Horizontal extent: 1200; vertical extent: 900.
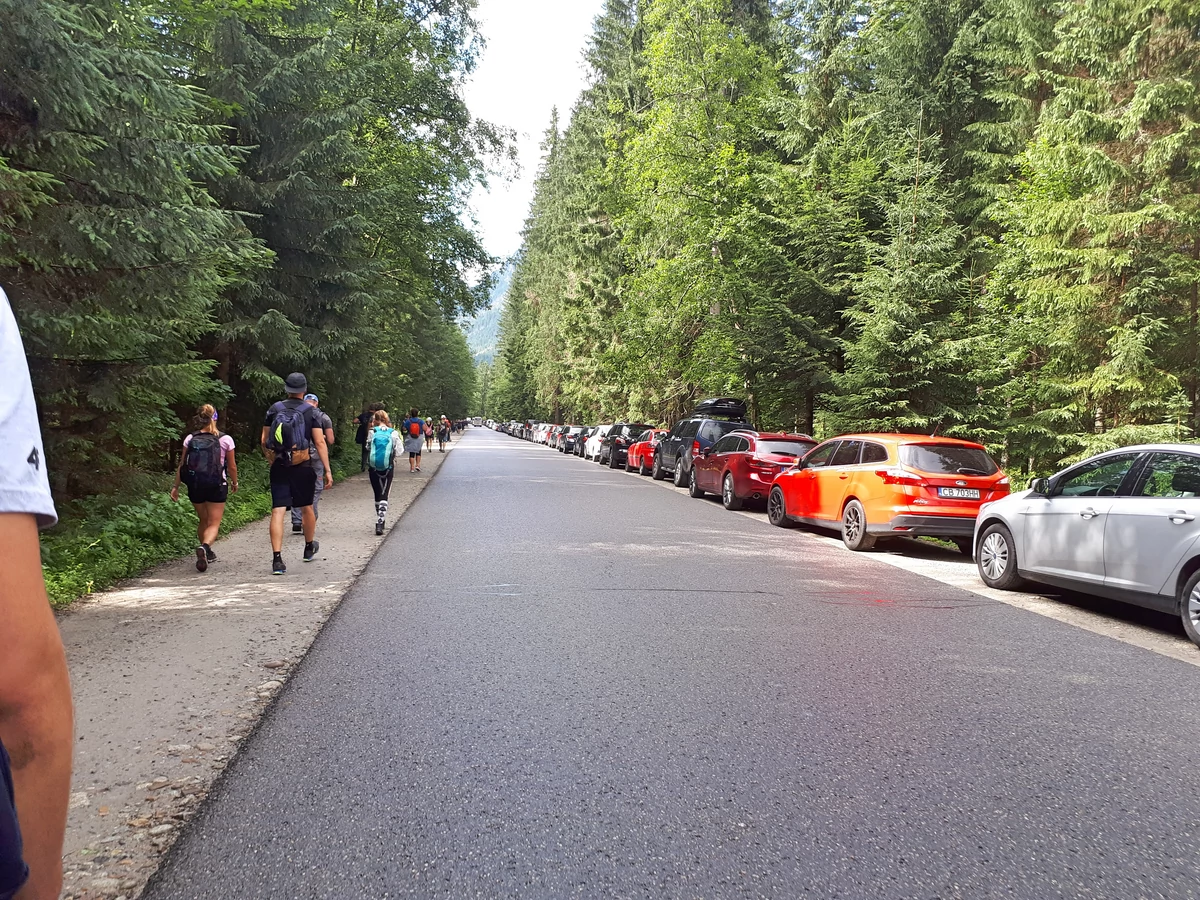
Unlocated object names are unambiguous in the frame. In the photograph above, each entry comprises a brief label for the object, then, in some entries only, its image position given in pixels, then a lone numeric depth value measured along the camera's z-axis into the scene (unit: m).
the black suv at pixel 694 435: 21.09
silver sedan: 6.56
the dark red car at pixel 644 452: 27.91
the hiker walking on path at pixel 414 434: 23.58
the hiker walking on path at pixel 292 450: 8.48
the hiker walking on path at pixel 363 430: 22.37
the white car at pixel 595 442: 37.08
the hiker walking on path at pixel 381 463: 12.07
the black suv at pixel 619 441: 31.84
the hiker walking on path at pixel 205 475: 8.47
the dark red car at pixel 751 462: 16.03
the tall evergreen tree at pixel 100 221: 6.62
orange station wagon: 10.87
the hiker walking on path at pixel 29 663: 1.04
